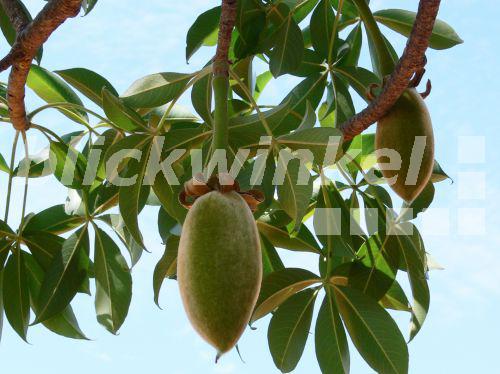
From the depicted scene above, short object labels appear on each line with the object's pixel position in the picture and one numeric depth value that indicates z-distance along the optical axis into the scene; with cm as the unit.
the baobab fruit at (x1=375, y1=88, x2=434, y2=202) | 127
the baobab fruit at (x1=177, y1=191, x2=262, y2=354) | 88
